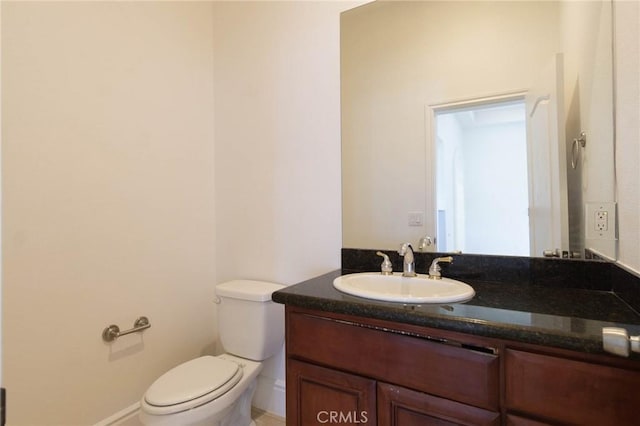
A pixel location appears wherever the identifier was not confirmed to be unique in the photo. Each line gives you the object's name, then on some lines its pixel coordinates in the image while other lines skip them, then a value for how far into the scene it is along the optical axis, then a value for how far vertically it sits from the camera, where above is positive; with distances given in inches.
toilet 50.6 -27.6
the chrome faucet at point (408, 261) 52.8 -7.7
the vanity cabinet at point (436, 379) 30.3 -17.8
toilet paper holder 60.2 -21.3
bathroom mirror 46.6 +14.2
